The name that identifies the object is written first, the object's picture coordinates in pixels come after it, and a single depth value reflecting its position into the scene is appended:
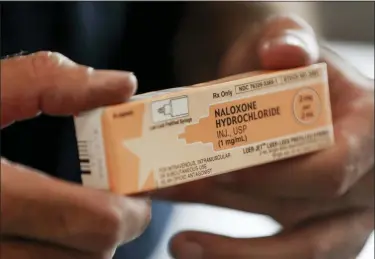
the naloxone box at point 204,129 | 0.41
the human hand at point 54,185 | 0.41
